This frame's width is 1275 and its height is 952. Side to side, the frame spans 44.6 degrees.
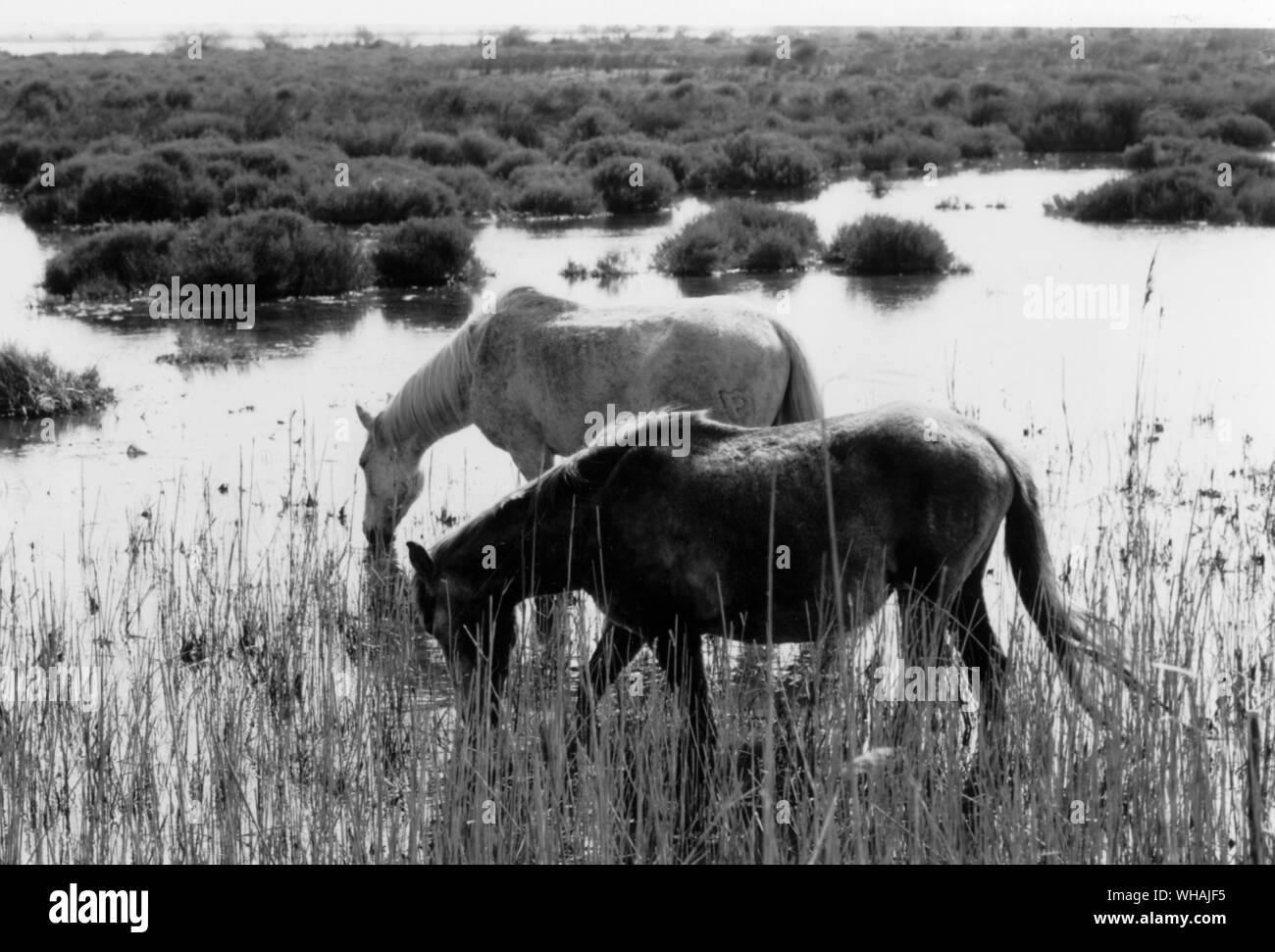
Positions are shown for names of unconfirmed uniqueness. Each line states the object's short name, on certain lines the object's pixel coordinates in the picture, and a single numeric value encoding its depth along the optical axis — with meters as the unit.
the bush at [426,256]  16.62
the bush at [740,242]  16.50
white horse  6.98
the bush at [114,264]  16.14
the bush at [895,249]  16.62
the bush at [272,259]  15.88
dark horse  4.77
